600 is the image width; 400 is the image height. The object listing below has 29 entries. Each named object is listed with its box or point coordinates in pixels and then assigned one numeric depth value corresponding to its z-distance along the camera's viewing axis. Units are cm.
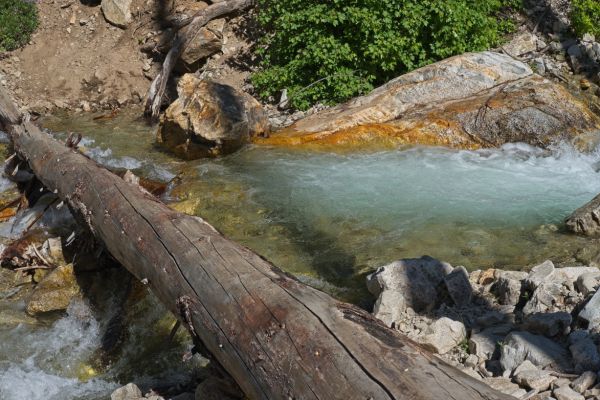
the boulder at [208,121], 984
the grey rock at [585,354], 399
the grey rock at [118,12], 1456
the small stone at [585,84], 1114
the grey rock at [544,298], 489
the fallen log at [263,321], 309
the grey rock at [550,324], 451
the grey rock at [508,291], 520
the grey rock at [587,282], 488
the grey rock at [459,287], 532
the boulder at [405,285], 523
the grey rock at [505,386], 393
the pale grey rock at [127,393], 464
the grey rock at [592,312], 440
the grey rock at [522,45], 1203
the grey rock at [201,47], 1305
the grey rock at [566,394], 371
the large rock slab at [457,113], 958
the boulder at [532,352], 414
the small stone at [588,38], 1184
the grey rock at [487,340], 450
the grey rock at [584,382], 379
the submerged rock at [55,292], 620
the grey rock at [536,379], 392
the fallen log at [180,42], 1226
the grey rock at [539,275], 512
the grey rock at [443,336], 460
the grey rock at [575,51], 1171
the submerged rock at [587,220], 677
